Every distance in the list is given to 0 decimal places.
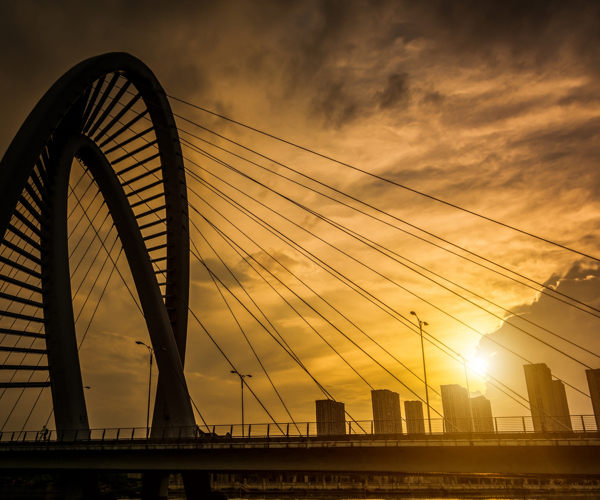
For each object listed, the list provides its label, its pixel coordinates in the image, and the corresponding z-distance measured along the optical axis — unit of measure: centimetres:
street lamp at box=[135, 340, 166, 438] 2875
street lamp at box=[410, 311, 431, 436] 3261
